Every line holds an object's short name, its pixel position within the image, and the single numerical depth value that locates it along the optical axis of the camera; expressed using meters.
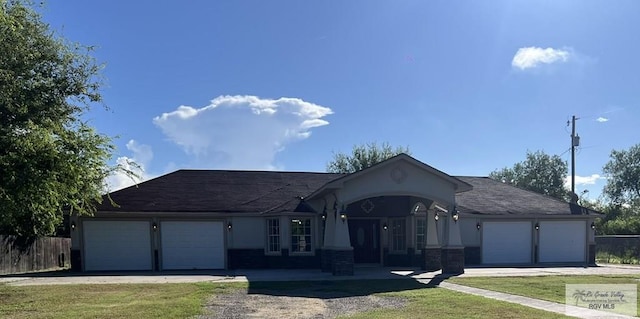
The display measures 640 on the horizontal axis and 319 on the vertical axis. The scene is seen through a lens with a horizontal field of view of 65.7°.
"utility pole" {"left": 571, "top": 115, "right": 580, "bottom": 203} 32.00
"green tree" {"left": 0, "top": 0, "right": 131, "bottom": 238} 11.30
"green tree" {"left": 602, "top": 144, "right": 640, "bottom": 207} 55.69
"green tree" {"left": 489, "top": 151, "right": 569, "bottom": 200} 60.80
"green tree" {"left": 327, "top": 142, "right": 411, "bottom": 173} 45.28
